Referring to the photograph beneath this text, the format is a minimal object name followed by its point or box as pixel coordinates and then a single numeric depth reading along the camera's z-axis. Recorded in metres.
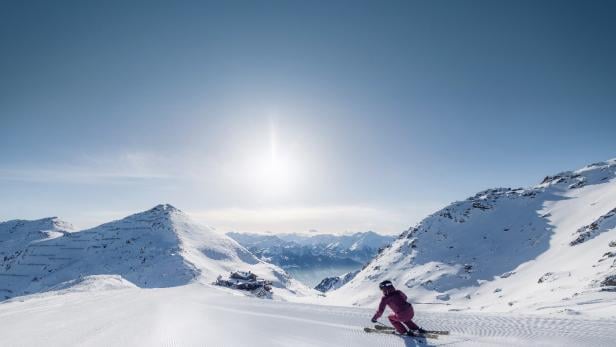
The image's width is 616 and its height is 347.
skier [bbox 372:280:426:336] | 11.16
